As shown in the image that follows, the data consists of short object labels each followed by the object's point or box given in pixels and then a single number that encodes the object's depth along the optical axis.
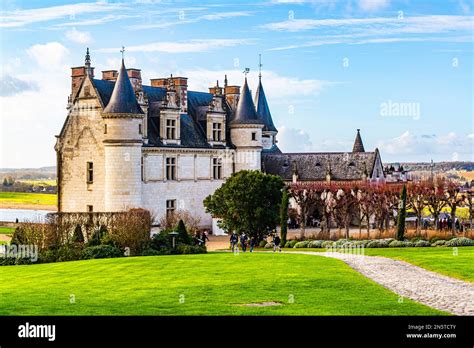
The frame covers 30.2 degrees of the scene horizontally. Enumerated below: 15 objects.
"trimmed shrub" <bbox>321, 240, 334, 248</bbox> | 41.99
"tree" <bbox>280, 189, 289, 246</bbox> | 44.38
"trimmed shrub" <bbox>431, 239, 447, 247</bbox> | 40.54
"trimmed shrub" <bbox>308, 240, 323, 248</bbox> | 42.72
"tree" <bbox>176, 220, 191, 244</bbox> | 40.16
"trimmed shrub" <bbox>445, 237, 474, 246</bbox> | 40.09
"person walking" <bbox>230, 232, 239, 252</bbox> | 41.50
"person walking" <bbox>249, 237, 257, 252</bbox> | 41.05
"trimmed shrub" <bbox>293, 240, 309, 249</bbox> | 43.19
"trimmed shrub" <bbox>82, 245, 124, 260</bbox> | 35.11
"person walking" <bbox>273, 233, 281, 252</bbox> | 40.62
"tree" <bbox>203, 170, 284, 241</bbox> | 46.84
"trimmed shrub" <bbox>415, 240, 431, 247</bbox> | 40.66
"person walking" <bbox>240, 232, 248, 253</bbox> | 41.39
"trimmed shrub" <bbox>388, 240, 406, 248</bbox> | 40.50
